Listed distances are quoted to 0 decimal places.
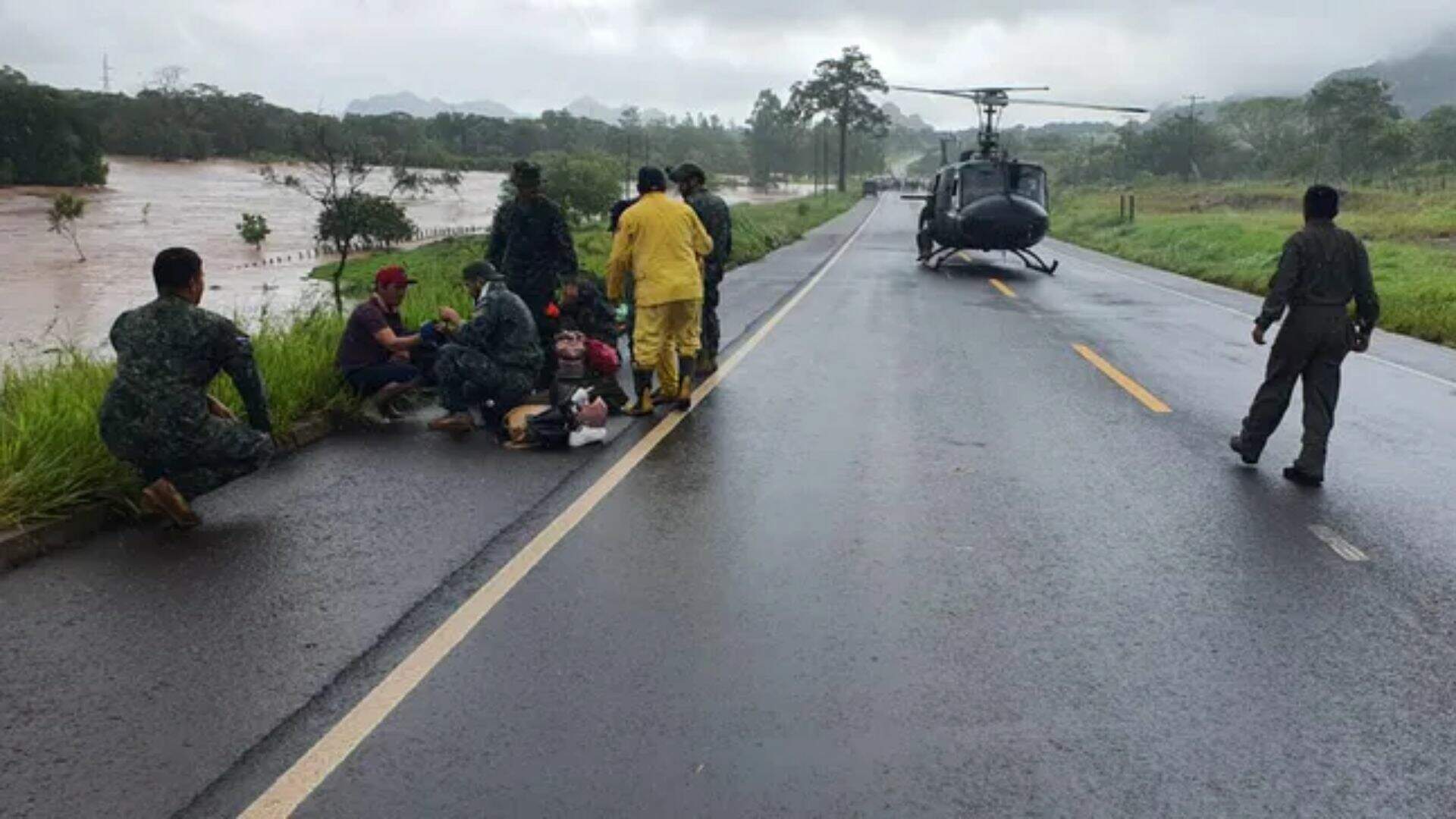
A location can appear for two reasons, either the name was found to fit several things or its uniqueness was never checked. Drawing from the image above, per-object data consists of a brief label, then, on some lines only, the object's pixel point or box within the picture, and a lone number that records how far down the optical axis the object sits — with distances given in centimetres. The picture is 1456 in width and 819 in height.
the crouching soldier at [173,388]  580
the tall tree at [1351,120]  8306
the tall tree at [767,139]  16812
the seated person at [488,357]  812
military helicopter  2298
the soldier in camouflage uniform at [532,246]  950
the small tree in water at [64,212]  4712
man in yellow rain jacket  878
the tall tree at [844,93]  11288
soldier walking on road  716
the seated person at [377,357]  855
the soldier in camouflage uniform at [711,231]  1046
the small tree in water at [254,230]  5341
